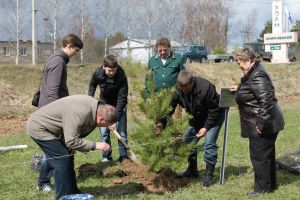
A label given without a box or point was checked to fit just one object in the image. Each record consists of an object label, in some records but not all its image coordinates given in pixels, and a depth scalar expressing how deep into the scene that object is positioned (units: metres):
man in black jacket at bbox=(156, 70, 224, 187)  5.84
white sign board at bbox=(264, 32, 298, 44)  31.06
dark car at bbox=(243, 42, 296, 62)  38.06
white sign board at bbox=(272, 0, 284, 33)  32.84
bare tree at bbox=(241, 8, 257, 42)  60.72
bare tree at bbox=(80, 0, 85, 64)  40.62
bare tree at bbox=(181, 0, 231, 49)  53.84
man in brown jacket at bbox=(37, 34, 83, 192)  5.57
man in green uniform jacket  7.24
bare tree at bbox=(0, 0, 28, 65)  36.61
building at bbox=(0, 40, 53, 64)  52.03
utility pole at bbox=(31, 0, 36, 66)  24.89
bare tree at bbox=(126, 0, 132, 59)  43.75
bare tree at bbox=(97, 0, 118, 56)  44.22
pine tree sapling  5.78
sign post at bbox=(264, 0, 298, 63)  31.86
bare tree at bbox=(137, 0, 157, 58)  45.22
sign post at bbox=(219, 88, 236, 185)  5.99
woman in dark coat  5.47
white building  48.41
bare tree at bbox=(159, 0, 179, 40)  46.59
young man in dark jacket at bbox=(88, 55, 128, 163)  6.88
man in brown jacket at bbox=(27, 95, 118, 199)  4.61
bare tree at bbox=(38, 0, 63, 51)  37.59
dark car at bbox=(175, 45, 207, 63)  34.34
